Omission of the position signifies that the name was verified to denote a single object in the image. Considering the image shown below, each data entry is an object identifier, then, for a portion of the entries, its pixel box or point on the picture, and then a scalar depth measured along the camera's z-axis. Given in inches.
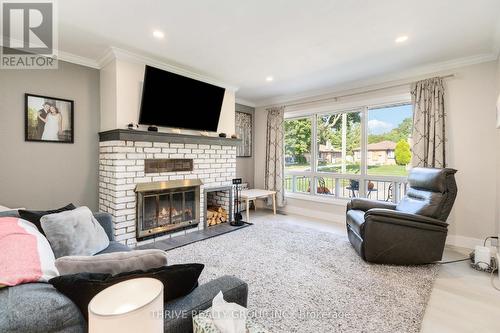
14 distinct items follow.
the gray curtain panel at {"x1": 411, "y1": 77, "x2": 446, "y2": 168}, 127.7
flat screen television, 121.6
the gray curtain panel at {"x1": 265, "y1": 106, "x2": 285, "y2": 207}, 197.8
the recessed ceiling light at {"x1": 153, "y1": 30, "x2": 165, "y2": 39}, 99.4
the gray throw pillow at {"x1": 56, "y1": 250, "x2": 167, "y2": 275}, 38.8
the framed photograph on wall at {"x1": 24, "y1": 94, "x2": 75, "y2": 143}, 109.0
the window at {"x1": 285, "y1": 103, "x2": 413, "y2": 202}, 150.9
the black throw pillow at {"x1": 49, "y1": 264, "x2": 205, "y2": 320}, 32.4
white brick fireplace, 116.0
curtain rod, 128.7
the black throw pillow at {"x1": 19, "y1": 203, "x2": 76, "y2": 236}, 66.5
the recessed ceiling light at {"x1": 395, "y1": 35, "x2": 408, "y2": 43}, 102.3
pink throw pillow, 35.5
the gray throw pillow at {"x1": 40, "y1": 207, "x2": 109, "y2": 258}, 63.4
